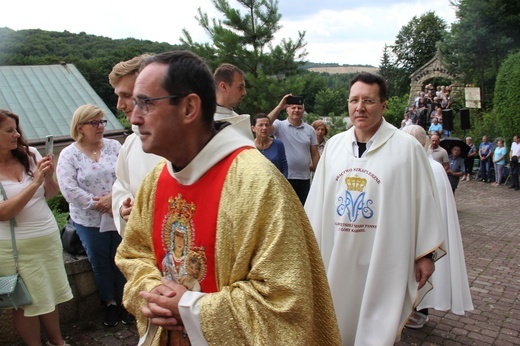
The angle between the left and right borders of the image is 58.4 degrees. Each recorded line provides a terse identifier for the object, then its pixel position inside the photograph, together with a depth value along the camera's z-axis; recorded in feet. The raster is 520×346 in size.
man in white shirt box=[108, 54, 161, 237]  10.43
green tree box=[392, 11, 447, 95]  192.24
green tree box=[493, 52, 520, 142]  65.98
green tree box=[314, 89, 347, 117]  150.45
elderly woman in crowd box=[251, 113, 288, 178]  19.20
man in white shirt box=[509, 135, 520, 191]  53.47
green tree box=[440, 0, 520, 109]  92.48
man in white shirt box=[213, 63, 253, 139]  12.64
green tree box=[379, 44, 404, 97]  193.06
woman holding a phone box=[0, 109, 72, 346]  11.51
